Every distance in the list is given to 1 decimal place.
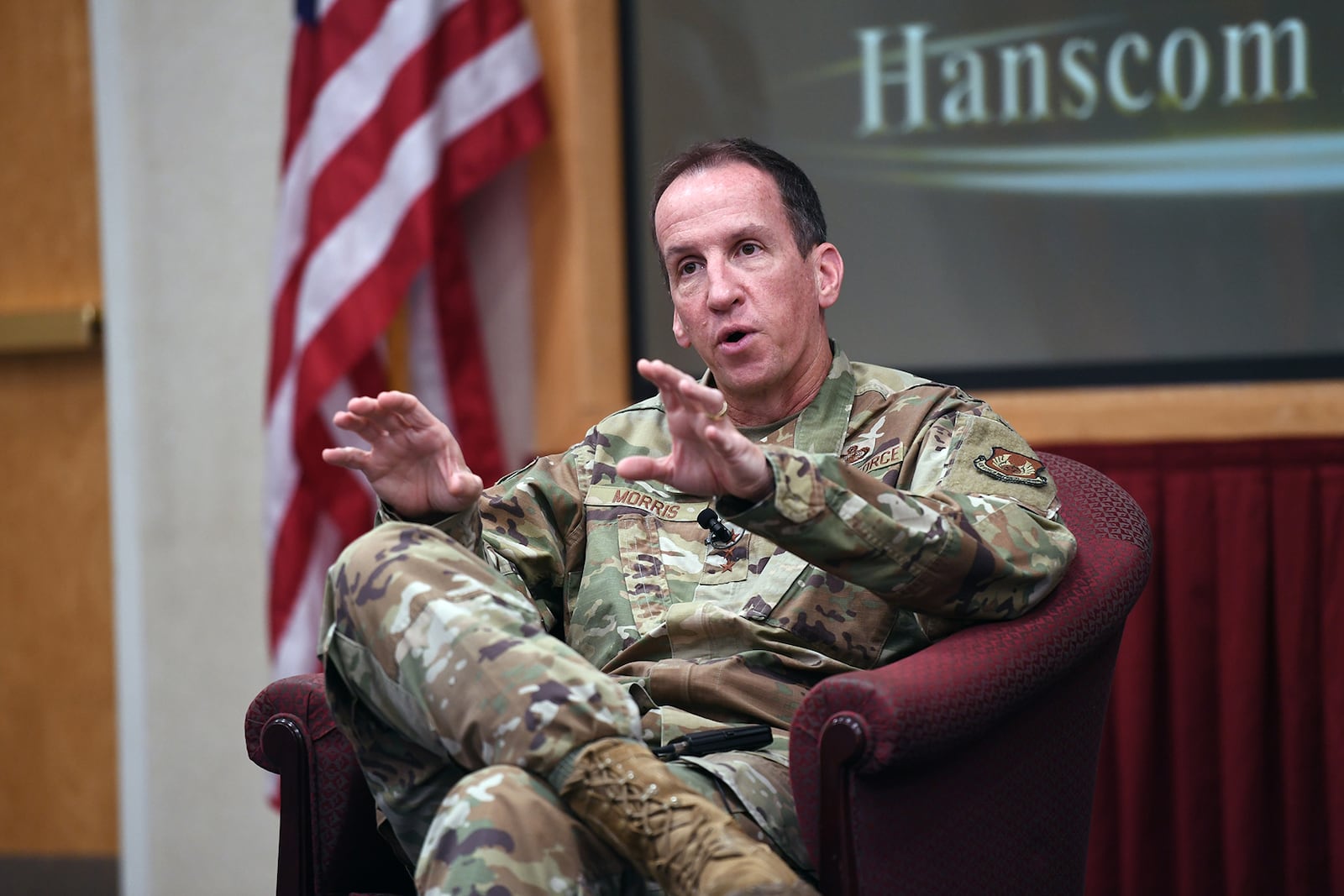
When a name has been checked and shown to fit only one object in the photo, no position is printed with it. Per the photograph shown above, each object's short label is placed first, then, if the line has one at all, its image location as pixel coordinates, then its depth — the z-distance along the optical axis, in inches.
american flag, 208.5
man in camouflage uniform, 165.5
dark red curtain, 194.9
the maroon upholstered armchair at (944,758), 166.3
